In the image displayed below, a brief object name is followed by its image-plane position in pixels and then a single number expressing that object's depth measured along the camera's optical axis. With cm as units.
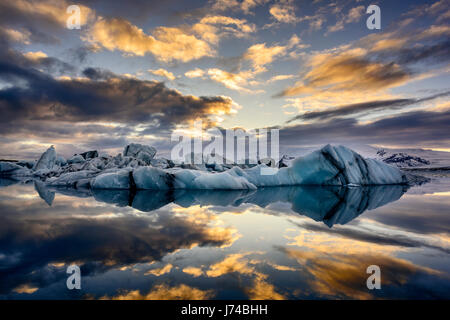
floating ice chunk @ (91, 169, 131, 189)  999
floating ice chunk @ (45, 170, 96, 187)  1190
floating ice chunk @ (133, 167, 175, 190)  982
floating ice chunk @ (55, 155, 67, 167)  3100
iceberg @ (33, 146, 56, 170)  2705
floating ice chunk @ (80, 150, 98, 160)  3173
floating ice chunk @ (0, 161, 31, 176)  2667
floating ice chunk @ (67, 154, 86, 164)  3063
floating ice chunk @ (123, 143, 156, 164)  2636
